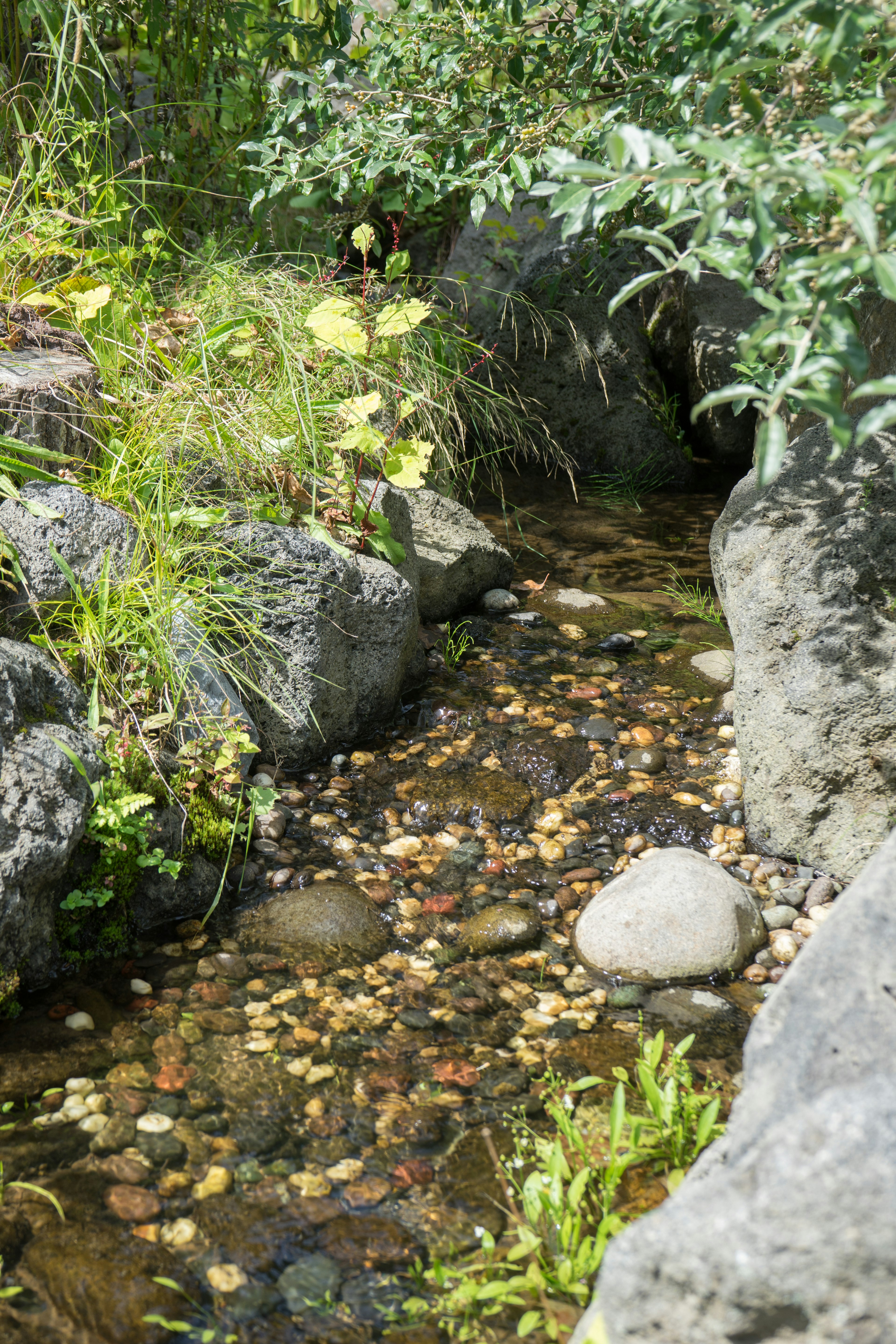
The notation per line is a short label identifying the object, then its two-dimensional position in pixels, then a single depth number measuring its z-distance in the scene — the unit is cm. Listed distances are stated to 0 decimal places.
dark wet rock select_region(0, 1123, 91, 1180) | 223
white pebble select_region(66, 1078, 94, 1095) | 244
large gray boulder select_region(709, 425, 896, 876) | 316
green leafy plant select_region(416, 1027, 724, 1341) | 193
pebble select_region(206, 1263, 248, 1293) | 200
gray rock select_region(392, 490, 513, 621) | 484
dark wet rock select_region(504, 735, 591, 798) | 379
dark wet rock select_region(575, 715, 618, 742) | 403
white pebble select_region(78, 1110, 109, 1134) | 234
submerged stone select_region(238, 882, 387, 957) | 301
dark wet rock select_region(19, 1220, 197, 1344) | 192
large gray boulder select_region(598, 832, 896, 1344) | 137
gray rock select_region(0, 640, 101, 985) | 258
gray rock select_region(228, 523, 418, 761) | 369
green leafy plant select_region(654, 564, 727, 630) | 498
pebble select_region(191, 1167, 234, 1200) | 221
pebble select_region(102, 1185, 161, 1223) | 214
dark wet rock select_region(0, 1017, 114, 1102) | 245
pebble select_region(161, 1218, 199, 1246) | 209
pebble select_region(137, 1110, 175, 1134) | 235
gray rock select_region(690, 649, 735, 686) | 445
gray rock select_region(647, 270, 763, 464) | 679
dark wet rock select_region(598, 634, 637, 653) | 473
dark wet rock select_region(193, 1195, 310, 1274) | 206
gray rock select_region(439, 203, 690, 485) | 704
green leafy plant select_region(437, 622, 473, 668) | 455
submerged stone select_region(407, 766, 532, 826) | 362
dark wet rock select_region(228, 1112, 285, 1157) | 233
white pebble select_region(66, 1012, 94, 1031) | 264
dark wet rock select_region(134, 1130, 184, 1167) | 229
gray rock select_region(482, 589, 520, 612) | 512
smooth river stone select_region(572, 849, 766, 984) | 291
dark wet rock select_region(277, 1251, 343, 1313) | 199
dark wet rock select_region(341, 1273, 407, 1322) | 196
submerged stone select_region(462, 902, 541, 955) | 304
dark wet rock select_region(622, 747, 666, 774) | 384
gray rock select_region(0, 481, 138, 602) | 323
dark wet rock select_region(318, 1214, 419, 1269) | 207
